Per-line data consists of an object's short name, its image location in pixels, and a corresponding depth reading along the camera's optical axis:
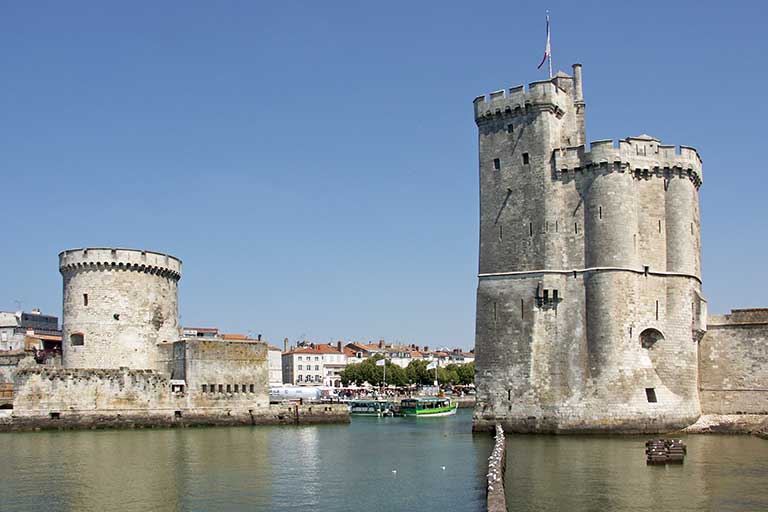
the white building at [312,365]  129.50
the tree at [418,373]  106.31
